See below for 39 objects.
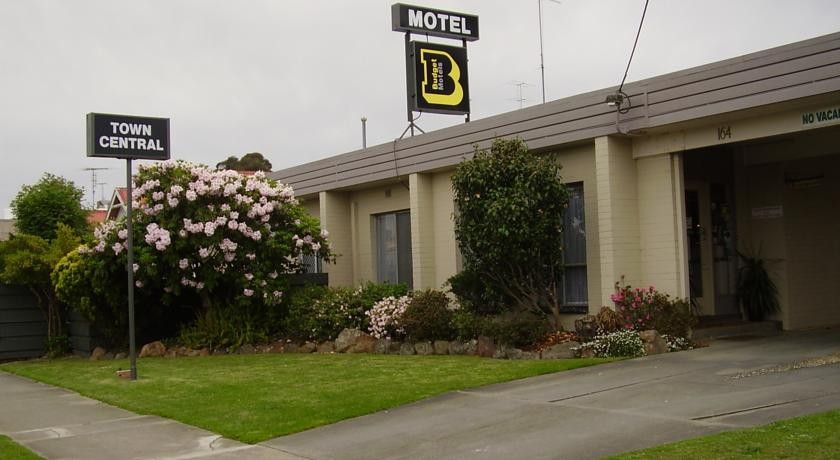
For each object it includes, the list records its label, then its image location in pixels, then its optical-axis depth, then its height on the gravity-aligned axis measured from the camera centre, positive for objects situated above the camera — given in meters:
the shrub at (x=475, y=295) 16.03 -0.42
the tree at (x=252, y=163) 59.59 +7.98
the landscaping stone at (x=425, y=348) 15.84 -1.34
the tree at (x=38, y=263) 19.22 +0.51
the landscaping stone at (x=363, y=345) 16.80 -1.32
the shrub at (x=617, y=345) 13.29 -1.18
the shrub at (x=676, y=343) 13.62 -1.20
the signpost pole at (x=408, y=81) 19.58 +4.30
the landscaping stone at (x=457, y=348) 15.28 -1.31
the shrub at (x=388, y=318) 16.62 -0.81
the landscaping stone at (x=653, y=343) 13.38 -1.16
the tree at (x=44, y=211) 28.69 +2.47
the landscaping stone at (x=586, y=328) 14.09 -0.96
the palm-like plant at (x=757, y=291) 15.96 -0.50
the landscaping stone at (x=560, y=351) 13.69 -1.27
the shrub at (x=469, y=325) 14.97 -0.91
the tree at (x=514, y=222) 14.70 +0.84
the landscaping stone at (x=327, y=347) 17.36 -1.38
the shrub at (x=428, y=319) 15.94 -0.82
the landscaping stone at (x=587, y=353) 13.57 -1.30
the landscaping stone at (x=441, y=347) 15.65 -1.31
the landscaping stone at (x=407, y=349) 16.04 -1.36
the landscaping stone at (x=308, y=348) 17.59 -1.41
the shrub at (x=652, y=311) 13.86 -0.71
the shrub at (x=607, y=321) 13.99 -0.85
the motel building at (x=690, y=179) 12.95 +1.59
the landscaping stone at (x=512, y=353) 14.15 -1.32
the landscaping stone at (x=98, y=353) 19.07 -1.50
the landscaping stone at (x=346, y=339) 17.06 -1.22
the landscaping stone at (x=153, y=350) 18.39 -1.41
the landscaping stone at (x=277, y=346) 18.03 -1.39
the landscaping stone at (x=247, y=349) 18.05 -1.43
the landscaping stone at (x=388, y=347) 16.47 -1.35
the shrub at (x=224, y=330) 18.34 -1.05
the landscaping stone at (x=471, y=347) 15.10 -1.29
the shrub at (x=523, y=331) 14.27 -0.98
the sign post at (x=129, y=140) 14.09 +2.35
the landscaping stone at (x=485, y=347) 14.68 -1.26
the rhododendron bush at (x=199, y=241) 17.45 +0.81
